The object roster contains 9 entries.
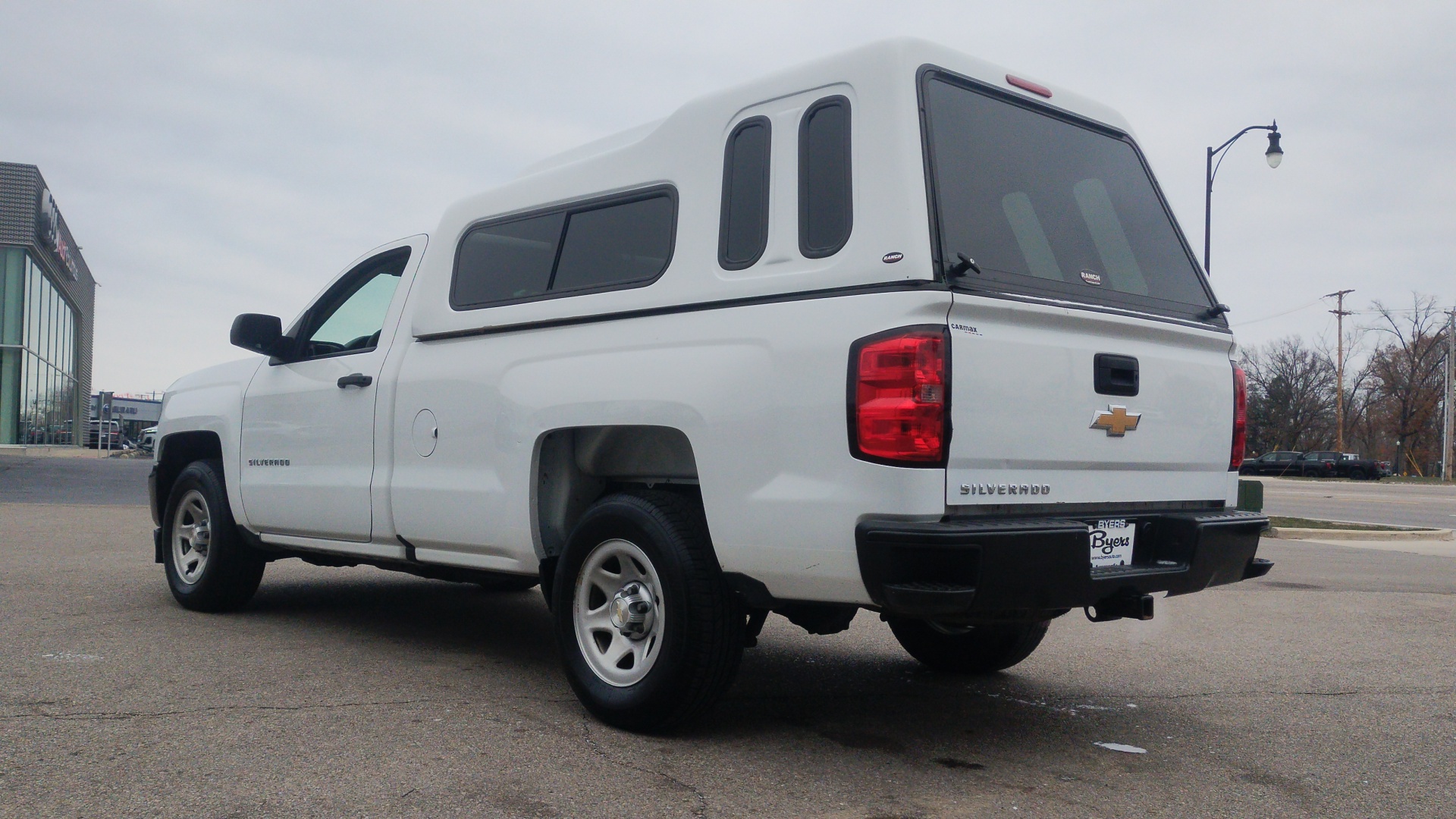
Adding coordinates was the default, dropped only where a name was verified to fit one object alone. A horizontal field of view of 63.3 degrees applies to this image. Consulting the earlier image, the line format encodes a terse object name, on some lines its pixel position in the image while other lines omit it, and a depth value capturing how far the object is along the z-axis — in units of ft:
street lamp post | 65.62
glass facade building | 134.31
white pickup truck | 12.25
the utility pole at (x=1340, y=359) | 225.84
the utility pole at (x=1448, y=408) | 193.26
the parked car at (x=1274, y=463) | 201.57
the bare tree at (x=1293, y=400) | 278.87
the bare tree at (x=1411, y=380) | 234.17
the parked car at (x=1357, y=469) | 190.60
